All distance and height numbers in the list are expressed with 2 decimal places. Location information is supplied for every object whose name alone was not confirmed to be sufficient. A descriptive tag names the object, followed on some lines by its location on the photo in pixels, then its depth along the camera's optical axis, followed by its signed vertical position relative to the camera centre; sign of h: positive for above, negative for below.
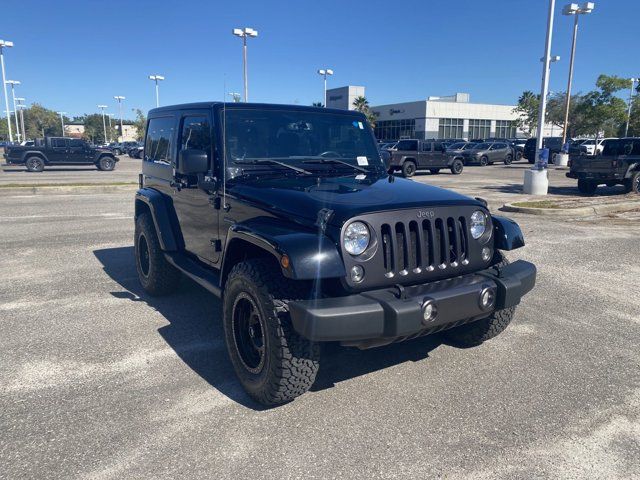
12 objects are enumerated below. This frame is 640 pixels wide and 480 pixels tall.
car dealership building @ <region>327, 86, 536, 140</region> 66.25 +4.24
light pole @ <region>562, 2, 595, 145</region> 20.75 +5.99
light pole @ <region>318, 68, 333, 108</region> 47.69 +7.22
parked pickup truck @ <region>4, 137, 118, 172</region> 24.30 -0.40
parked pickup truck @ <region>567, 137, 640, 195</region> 13.96 -0.49
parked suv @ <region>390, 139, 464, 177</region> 23.09 -0.40
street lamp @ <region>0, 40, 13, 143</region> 42.81 +8.17
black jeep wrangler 2.87 -0.63
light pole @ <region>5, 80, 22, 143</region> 65.25 +8.29
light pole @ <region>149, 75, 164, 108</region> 55.97 +7.67
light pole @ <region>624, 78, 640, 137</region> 44.17 +3.21
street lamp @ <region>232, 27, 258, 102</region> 31.09 +7.10
